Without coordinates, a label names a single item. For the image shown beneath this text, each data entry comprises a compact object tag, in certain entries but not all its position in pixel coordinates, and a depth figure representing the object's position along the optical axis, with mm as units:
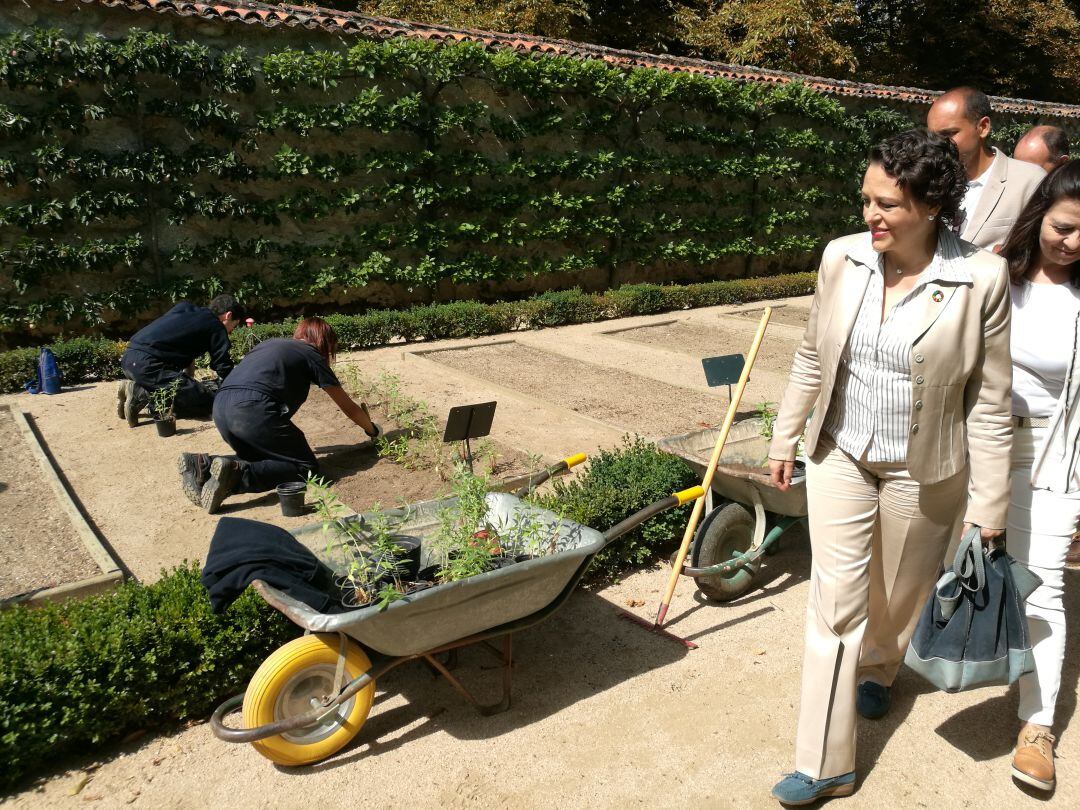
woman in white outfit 3062
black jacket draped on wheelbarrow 3279
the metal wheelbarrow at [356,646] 2920
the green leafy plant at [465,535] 3262
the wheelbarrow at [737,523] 4234
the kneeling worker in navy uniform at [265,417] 5629
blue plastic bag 8406
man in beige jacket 3840
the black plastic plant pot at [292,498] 5441
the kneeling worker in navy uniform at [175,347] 7168
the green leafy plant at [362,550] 3318
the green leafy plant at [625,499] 4688
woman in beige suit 2656
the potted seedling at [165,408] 7109
